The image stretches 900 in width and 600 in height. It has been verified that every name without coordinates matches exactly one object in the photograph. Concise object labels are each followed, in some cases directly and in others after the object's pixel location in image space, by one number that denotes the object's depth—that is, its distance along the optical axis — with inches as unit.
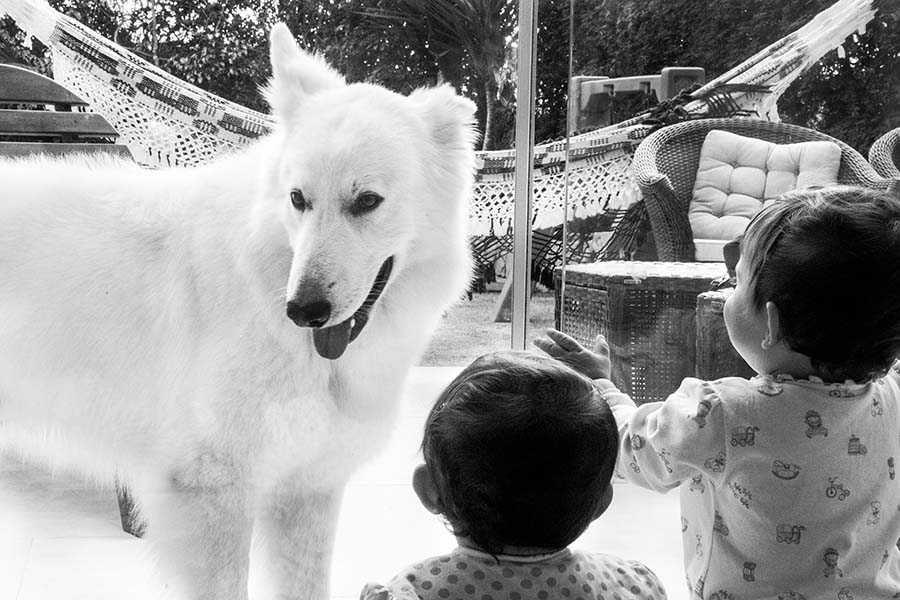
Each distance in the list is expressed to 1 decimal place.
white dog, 50.1
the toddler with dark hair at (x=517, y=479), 31.0
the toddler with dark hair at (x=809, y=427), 38.9
